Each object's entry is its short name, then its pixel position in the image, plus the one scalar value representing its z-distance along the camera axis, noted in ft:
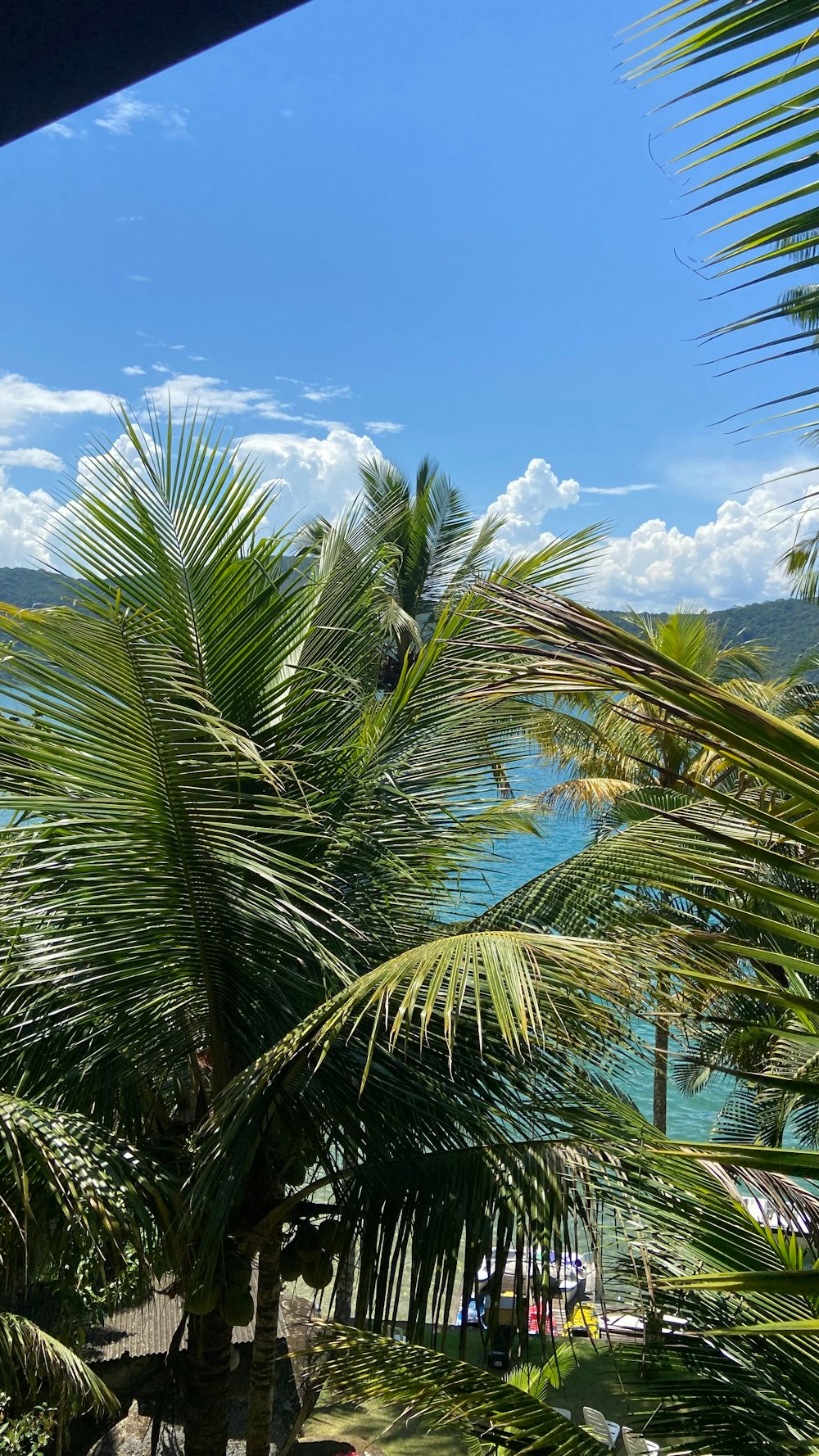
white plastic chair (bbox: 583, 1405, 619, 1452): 26.37
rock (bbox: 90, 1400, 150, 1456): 31.17
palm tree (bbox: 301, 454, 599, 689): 42.52
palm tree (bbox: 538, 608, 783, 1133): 37.09
